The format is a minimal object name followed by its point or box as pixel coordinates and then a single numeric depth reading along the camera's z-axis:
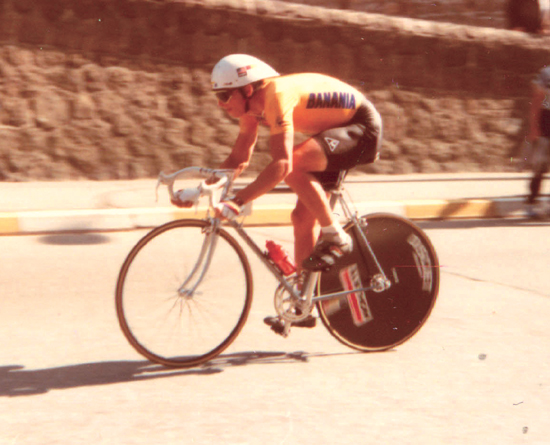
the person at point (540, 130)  9.28
